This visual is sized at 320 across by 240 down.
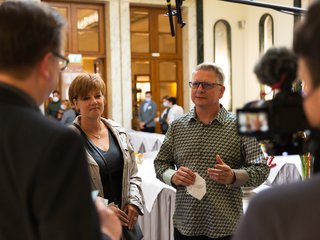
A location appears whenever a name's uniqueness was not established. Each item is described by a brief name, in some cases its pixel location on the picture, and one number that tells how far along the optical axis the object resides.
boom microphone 2.18
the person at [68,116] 9.01
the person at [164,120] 10.44
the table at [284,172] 4.52
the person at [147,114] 11.18
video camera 0.85
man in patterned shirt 2.23
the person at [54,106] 10.56
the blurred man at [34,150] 1.01
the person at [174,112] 10.26
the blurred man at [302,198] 0.76
